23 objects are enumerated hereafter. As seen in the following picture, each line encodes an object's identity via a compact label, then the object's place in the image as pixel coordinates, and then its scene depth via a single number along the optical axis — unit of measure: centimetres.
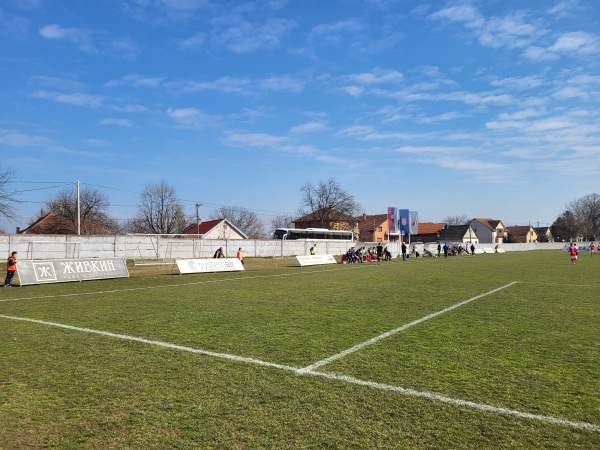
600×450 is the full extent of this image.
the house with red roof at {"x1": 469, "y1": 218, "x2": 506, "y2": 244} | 12181
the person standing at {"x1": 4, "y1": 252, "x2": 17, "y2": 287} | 1802
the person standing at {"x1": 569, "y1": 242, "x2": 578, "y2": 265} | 3377
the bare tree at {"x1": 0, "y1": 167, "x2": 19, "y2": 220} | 4147
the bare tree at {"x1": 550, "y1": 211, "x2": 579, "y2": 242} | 12888
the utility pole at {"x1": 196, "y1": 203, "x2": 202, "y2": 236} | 7821
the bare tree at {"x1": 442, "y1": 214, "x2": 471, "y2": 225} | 16108
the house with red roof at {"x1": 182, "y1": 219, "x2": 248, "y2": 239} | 7775
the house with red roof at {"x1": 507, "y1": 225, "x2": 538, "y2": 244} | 14350
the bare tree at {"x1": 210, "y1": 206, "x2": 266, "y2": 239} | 10378
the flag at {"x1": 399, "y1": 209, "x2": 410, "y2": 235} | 4791
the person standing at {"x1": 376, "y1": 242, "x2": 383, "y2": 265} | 4092
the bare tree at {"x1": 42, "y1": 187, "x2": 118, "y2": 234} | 6525
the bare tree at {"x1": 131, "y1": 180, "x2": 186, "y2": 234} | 8325
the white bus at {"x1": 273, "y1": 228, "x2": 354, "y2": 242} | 6041
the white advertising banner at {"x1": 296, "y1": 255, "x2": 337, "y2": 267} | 3241
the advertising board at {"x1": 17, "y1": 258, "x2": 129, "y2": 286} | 1828
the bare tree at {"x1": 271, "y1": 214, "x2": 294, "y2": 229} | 10501
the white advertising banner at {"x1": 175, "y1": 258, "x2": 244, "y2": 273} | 2467
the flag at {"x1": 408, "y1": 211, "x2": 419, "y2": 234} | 4903
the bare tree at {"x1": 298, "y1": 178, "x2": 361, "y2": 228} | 8794
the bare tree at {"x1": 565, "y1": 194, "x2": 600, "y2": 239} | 12919
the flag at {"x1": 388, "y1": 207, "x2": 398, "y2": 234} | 4753
